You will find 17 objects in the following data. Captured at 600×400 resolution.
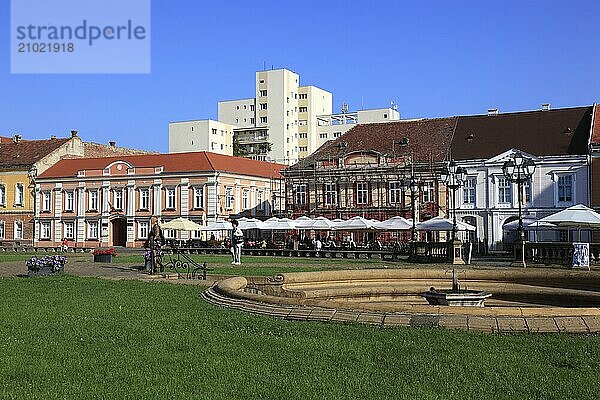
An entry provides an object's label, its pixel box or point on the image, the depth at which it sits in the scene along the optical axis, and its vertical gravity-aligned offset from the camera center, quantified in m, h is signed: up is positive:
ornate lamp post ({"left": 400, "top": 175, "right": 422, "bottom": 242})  38.94 +1.55
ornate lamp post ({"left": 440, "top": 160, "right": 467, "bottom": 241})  32.16 +1.80
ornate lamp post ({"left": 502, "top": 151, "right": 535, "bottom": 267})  29.61 +1.89
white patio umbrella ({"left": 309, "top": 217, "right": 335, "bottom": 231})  48.69 -0.17
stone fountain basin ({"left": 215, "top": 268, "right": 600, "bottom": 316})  16.84 -1.46
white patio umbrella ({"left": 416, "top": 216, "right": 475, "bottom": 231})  41.09 -0.27
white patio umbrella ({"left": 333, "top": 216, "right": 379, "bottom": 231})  47.74 -0.23
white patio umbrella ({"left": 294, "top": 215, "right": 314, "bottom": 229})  49.81 -0.09
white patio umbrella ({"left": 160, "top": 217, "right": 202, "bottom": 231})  42.79 -0.12
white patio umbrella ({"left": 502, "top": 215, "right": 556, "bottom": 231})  41.41 -0.30
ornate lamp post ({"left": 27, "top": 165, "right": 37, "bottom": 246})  69.31 +3.50
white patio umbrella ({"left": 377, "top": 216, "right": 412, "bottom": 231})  45.95 -0.25
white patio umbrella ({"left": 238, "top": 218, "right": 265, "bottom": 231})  50.25 -0.12
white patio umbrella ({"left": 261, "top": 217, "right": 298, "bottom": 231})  49.58 -0.19
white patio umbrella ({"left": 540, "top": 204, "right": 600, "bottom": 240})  30.94 +0.01
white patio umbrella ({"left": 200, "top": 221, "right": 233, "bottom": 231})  52.04 -0.30
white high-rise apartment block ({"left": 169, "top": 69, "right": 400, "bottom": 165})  108.50 +13.84
